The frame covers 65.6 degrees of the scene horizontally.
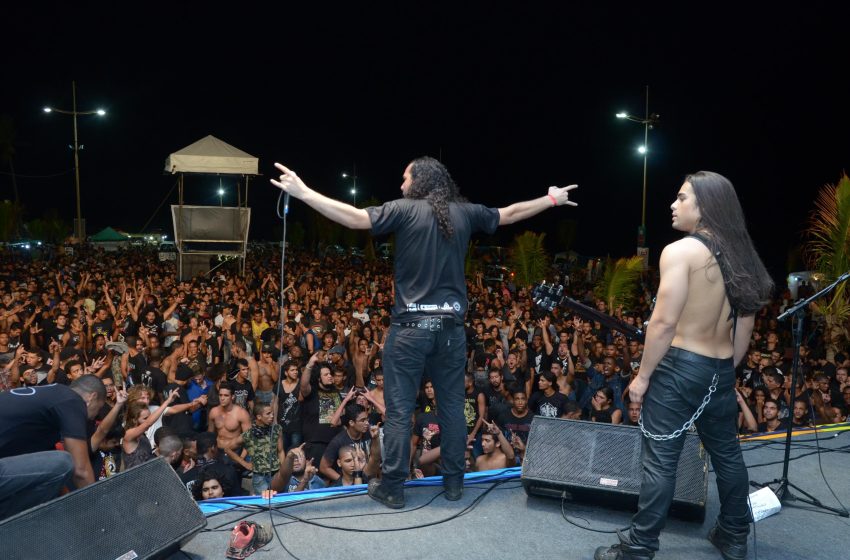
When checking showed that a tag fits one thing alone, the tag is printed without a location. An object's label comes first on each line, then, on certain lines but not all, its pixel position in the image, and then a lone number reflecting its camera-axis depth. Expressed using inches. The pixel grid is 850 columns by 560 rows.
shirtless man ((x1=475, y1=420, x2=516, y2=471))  222.8
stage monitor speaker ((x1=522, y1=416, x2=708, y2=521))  121.8
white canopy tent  542.0
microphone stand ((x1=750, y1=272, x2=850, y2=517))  127.4
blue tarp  125.2
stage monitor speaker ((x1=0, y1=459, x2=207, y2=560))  89.2
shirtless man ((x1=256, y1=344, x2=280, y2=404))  285.9
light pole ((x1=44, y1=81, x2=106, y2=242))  1034.1
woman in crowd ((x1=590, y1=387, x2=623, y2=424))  259.8
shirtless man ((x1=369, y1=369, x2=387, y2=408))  254.5
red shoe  103.8
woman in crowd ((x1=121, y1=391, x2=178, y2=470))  209.6
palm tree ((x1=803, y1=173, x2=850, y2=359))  366.0
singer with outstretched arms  125.4
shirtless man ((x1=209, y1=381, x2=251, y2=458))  247.8
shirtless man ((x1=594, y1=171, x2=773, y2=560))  101.9
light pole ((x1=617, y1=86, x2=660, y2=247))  692.1
